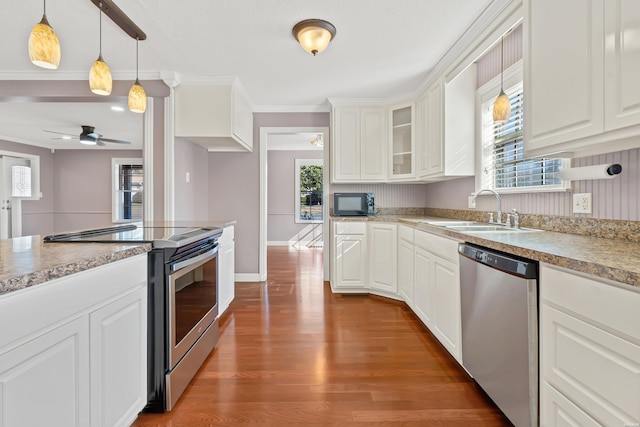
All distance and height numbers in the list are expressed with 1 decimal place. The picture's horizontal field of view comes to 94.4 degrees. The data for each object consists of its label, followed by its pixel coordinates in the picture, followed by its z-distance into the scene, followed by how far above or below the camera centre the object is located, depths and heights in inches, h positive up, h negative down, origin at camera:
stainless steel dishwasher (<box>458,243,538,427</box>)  48.4 -21.8
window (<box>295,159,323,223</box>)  296.4 +22.3
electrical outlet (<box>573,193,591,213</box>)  64.1 +2.2
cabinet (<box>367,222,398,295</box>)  129.0 -19.5
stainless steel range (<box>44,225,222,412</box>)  57.8 -19.1
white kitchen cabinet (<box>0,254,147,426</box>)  32.4 -18.2
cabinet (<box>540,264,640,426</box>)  33.4 -17.7
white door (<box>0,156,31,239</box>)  243.1 +7.9
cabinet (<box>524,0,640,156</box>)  42.8 +22.9
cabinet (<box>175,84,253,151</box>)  122.6 +42.4
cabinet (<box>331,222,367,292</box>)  136.3 -19.0
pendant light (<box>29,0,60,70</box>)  51.1 +29.3
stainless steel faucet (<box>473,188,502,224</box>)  84.0 -0.4
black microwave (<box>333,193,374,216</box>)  144.4 +4.9
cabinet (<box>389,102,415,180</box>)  137.7 +34.3
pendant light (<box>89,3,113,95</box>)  64.1 +29.6
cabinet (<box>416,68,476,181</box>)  108.0 +32.3
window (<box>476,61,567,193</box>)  78.6 +18.9
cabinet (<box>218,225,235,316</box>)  101.4 -20.0
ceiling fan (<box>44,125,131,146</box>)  198.9 +52.4
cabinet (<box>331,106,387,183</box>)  145.0 +34.0
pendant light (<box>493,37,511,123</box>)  82.4 +29.1
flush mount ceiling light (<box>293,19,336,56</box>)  84.5 +52.4
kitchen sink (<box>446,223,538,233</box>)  78.5 -4.4
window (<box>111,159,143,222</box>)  285.1 +23.7
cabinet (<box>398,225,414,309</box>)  111.0 -20.3
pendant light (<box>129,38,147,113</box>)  77.3 +30.1
